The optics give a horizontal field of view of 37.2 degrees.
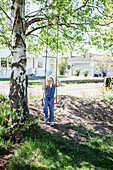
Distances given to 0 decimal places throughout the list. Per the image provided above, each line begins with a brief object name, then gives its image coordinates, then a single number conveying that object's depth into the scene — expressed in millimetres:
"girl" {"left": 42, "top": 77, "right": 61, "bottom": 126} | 4688
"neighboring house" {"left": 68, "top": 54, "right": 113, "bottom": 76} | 32031
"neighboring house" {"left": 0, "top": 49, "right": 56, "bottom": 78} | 19922
